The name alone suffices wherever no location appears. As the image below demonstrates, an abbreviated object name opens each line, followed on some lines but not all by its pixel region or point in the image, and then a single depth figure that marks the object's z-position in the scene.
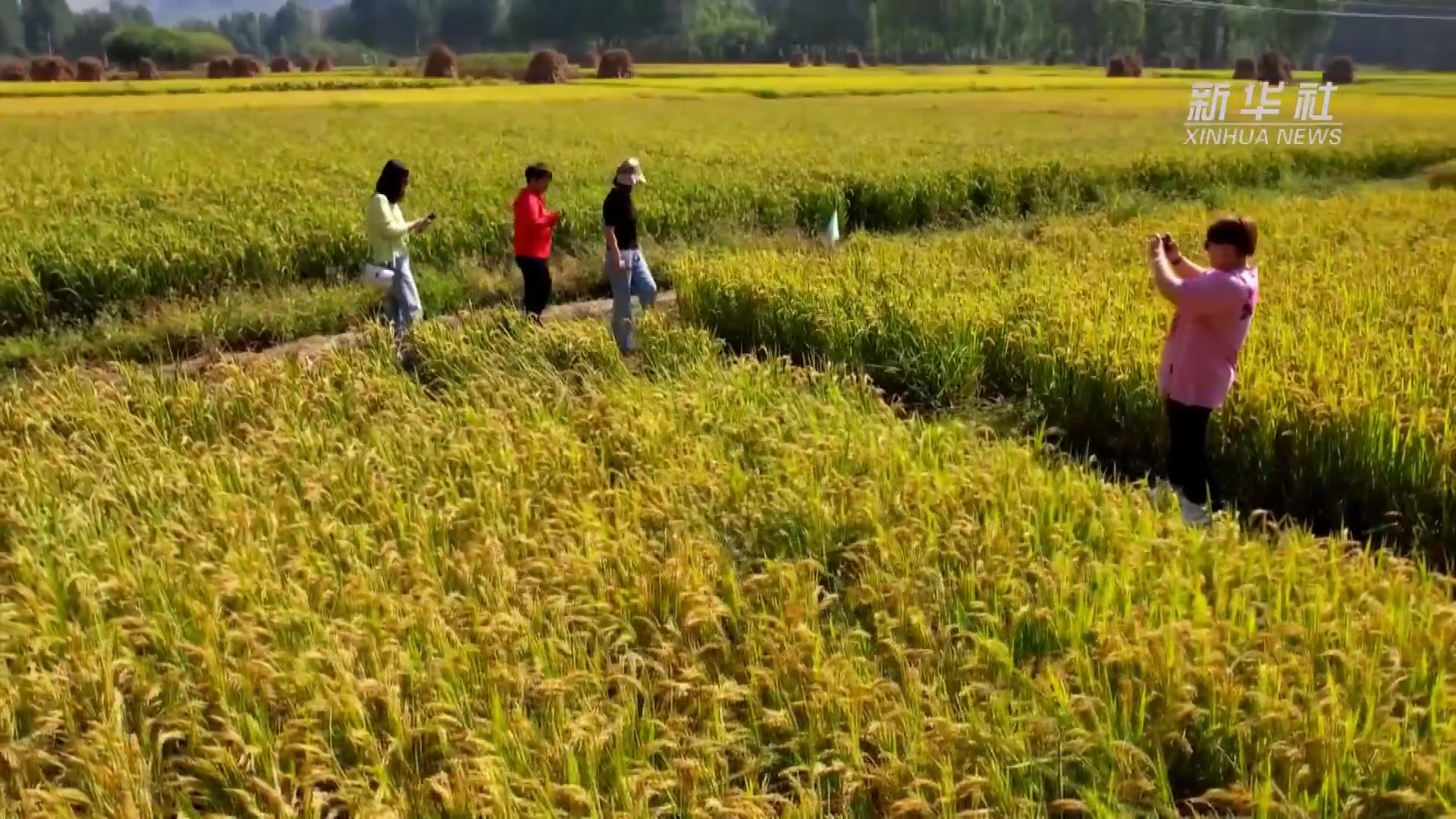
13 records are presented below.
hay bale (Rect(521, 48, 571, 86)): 52.25
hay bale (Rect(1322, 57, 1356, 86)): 56.66
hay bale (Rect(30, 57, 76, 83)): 49.53
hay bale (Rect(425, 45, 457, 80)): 55.66
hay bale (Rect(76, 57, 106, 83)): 50.97
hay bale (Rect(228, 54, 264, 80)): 57.22
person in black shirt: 8.51
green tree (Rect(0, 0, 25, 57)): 115.25
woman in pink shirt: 5.00
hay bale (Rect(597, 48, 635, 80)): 57.88
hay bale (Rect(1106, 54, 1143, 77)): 60.91
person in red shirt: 8.87
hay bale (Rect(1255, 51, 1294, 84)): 53.82
